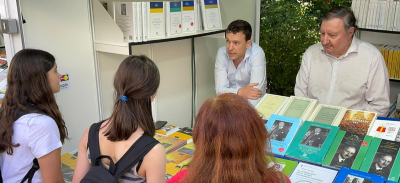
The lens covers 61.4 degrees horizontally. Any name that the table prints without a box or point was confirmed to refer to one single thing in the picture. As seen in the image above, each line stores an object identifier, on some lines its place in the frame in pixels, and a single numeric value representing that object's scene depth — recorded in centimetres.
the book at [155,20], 258
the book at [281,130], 161
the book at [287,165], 147
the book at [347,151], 146
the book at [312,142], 152
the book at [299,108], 177
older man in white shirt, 238
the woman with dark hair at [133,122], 137
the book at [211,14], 306
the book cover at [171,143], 212
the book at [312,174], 140
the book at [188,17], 287
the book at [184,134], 229
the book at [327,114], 172
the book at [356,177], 133
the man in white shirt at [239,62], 302
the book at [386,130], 157
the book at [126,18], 249
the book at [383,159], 138
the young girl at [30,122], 156
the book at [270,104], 183
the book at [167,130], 242
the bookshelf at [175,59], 257
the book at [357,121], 163
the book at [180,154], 198
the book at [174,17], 272
